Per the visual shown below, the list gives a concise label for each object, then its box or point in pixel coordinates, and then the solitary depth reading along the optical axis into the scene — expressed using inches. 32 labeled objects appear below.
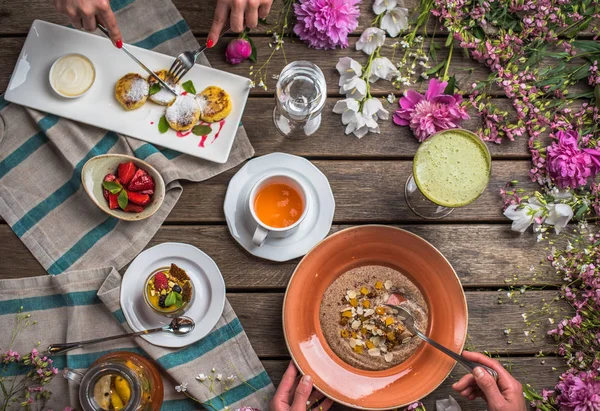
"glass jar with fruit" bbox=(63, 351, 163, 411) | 56.1
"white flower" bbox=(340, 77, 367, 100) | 63.7
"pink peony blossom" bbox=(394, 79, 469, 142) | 63.5
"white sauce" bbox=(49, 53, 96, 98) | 63.1
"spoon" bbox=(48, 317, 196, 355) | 60.5
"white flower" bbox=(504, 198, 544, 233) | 63.2
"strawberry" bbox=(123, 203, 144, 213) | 61.2
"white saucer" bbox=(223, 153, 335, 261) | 62.8
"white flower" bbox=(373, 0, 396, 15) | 65.7
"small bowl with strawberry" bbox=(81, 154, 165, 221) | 60.9
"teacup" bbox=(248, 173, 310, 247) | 59.4
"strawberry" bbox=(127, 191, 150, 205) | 61.1
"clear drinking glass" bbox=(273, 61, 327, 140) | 63.1
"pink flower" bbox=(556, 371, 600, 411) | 58.4
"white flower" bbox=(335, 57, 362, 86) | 64.5
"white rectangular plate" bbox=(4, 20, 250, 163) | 63.6
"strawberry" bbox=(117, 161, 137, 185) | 61.1
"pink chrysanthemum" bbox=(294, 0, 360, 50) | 62.9
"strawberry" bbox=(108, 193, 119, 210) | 61.4
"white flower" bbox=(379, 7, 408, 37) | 65.5
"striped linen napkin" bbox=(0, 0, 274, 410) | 62.1
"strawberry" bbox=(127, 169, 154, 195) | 61.0
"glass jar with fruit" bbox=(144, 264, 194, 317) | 59.3
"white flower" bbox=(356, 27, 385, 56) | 65.0
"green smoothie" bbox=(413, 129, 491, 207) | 58.4
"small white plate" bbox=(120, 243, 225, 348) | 61.5
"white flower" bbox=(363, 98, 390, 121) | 63.9
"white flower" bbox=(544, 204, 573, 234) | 62.7
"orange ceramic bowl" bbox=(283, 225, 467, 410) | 60.2
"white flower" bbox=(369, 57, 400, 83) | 64.9
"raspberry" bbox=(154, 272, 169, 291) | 59.7
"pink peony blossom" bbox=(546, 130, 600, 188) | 62.6
